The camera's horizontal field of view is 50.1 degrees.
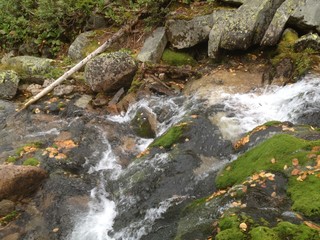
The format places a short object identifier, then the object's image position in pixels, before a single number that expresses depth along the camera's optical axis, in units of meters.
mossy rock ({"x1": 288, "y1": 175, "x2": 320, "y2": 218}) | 4.58
